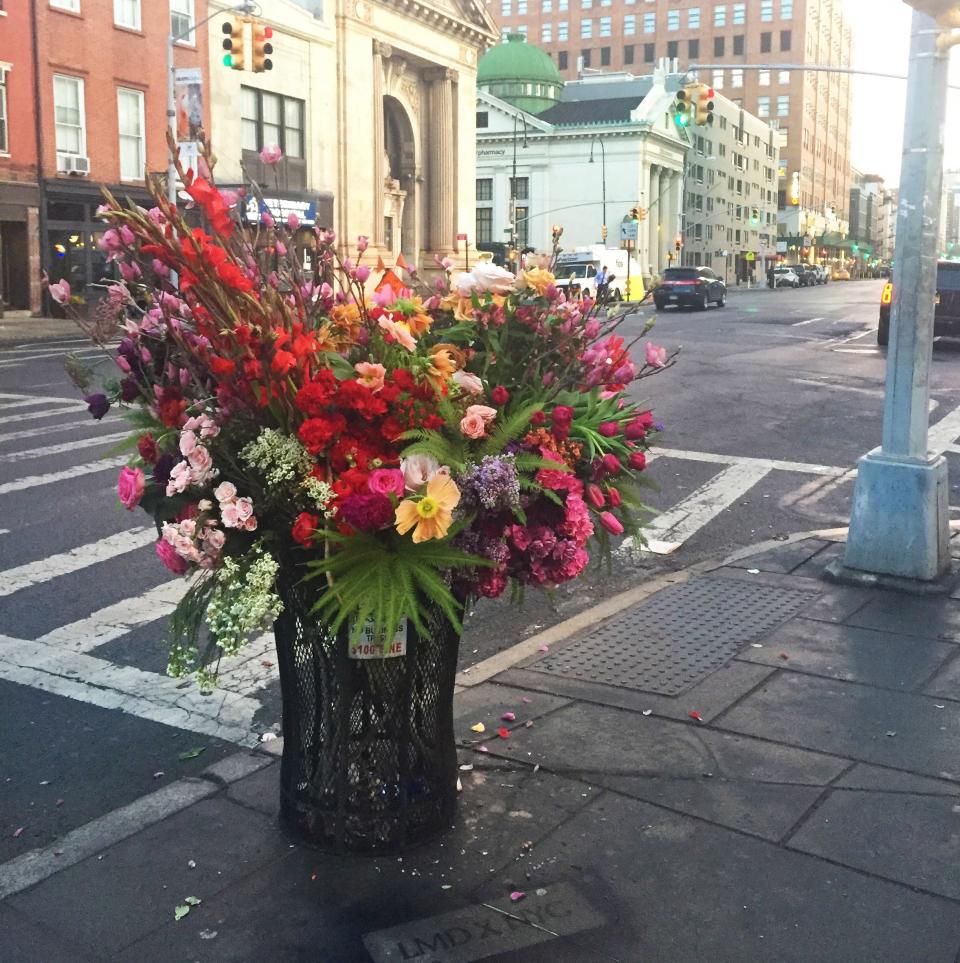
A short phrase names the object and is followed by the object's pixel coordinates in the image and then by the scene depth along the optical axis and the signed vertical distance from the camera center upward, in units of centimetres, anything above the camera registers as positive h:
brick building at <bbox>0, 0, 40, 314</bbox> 3131 +303
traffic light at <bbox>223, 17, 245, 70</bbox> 2267 +454
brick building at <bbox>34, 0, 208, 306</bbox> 3259 +482
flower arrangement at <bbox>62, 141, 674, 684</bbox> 309 -39
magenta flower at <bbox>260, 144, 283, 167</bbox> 312 +33
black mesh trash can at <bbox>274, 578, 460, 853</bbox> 352 -139
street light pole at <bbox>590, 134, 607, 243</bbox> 7856 +787
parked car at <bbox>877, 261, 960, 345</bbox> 2412 -49
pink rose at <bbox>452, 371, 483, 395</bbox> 326 -28
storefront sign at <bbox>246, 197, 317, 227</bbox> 4022 +251
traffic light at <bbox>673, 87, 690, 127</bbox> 2879 +426
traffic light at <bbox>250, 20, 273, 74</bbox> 2250 +444
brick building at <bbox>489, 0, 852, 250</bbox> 12275 +2532
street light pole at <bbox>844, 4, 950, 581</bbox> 652 -60
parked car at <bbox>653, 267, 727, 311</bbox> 4144 -31
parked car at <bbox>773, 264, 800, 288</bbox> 9319 +20
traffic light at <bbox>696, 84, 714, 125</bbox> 2905 +437
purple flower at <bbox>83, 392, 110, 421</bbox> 350 -38
